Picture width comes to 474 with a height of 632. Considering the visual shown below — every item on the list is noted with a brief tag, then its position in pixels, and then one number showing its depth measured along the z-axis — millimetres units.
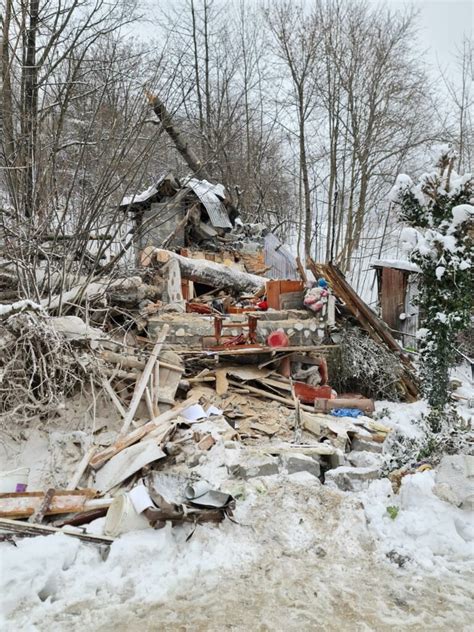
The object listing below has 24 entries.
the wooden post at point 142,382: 4725
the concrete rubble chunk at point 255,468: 4000
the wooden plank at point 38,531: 3043
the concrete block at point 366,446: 4914
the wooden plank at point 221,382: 5875
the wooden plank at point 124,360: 5359
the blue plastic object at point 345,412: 5926
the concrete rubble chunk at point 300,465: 4125
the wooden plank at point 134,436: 4173
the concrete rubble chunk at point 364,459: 4531
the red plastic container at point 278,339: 6636
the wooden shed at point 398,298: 11984
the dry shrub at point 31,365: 4469
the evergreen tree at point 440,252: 6211
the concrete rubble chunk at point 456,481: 3473
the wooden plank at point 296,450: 4397
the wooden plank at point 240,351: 6281
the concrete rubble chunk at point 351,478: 3980
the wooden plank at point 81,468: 3863
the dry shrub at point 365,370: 7129
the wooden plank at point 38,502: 3361
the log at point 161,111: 5863
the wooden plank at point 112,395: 4898
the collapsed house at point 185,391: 3463
